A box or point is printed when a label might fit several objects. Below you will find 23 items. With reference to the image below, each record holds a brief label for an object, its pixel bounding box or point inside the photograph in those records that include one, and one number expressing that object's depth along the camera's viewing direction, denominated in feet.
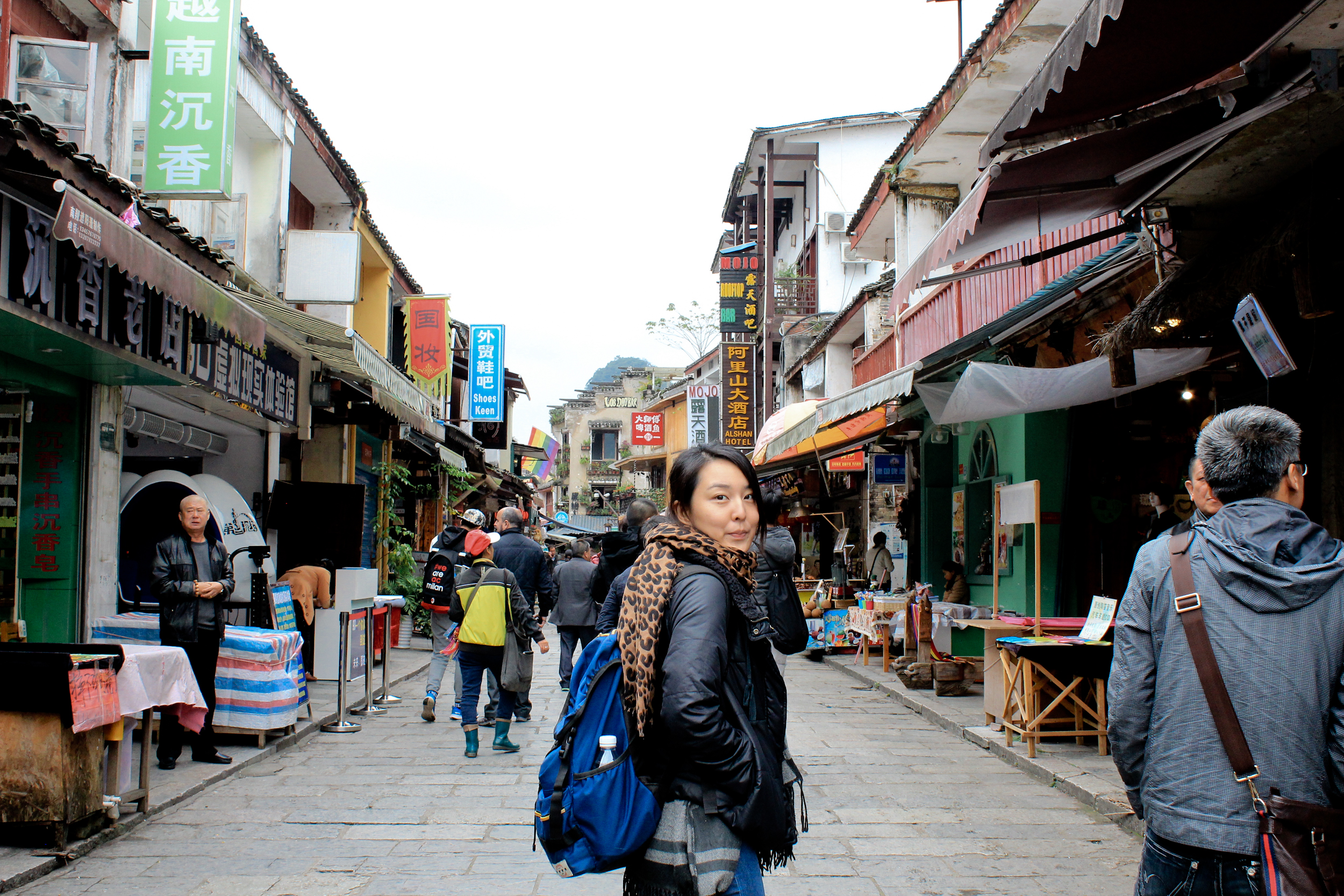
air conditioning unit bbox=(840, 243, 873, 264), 78.99
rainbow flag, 142.00
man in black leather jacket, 22.52
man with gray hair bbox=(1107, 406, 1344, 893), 7.93
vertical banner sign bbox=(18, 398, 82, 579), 25.48
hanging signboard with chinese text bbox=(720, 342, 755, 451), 97.76
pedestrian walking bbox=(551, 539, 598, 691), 31.63
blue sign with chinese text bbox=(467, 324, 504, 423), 73.15
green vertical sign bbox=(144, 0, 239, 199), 28.02
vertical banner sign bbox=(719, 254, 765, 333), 98.68
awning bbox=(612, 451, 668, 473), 157.48
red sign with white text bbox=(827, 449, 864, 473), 57.62
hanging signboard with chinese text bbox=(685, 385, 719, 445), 112.37
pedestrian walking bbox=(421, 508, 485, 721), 30.81
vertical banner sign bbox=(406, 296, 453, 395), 56.29
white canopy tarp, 23.70
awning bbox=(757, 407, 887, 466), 47.37
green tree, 145.38
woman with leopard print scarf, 7.70
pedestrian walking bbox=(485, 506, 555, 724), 28.89
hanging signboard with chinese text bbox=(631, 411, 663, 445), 151.12
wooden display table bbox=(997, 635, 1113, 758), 23.79
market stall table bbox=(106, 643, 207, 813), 17.72
